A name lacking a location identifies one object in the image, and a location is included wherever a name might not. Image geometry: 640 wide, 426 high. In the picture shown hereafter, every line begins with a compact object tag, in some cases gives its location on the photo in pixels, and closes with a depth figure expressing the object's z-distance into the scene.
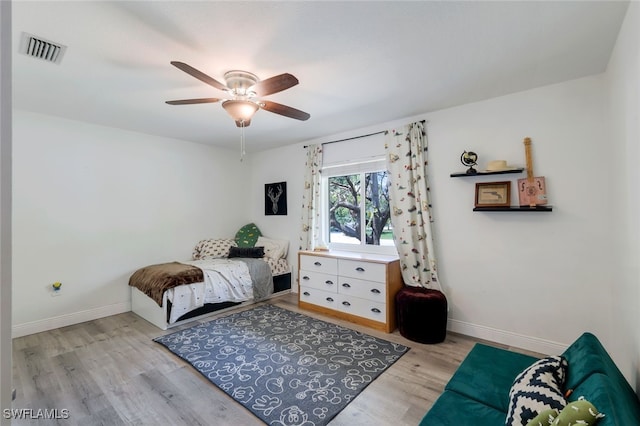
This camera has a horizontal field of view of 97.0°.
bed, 3.28
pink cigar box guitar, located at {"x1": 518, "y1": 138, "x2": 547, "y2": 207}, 2.59
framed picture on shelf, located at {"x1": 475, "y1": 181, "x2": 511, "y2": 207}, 2.75
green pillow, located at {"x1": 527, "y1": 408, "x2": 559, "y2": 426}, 1.01
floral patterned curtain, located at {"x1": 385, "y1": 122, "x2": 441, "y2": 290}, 3.20
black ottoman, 2.82
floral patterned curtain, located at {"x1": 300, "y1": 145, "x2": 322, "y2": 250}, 4.25
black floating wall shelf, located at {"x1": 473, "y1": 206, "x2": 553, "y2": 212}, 2.53
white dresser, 3.18
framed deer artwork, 4.80
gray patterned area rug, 1.97
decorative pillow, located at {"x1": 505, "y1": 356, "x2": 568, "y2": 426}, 1.12
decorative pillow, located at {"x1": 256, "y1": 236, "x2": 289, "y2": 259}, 4.59
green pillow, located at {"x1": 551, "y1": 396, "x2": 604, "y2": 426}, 0.91
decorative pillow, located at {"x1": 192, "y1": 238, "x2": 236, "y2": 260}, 4.50
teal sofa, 1.00
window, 3.78
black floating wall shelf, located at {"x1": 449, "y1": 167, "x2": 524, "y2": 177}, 2.65
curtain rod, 3.53
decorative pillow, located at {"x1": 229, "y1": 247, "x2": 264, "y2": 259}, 4.48
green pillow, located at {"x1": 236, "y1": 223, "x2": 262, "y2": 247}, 4.95
